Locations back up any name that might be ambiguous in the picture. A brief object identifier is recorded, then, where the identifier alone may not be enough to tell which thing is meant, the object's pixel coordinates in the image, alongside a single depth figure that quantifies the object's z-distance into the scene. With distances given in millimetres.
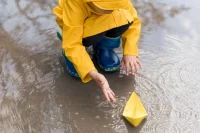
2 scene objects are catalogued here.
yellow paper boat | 2377
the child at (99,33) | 2381
